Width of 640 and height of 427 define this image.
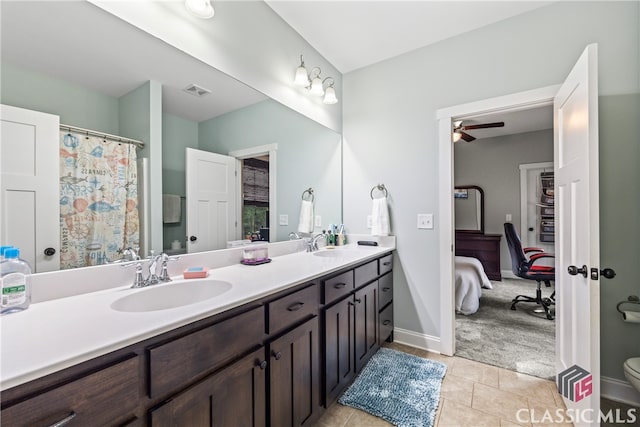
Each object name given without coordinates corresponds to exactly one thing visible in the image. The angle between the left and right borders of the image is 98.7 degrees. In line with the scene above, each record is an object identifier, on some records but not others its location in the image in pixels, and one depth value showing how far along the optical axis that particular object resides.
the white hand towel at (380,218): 2.39
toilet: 1.37
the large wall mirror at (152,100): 0.95
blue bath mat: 1.54
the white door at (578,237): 1.24
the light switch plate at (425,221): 2.26
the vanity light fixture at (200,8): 1.30
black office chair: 3.12
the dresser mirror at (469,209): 5.02
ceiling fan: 3.52
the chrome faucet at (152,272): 1.17
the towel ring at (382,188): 2.48
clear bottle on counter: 0.84
